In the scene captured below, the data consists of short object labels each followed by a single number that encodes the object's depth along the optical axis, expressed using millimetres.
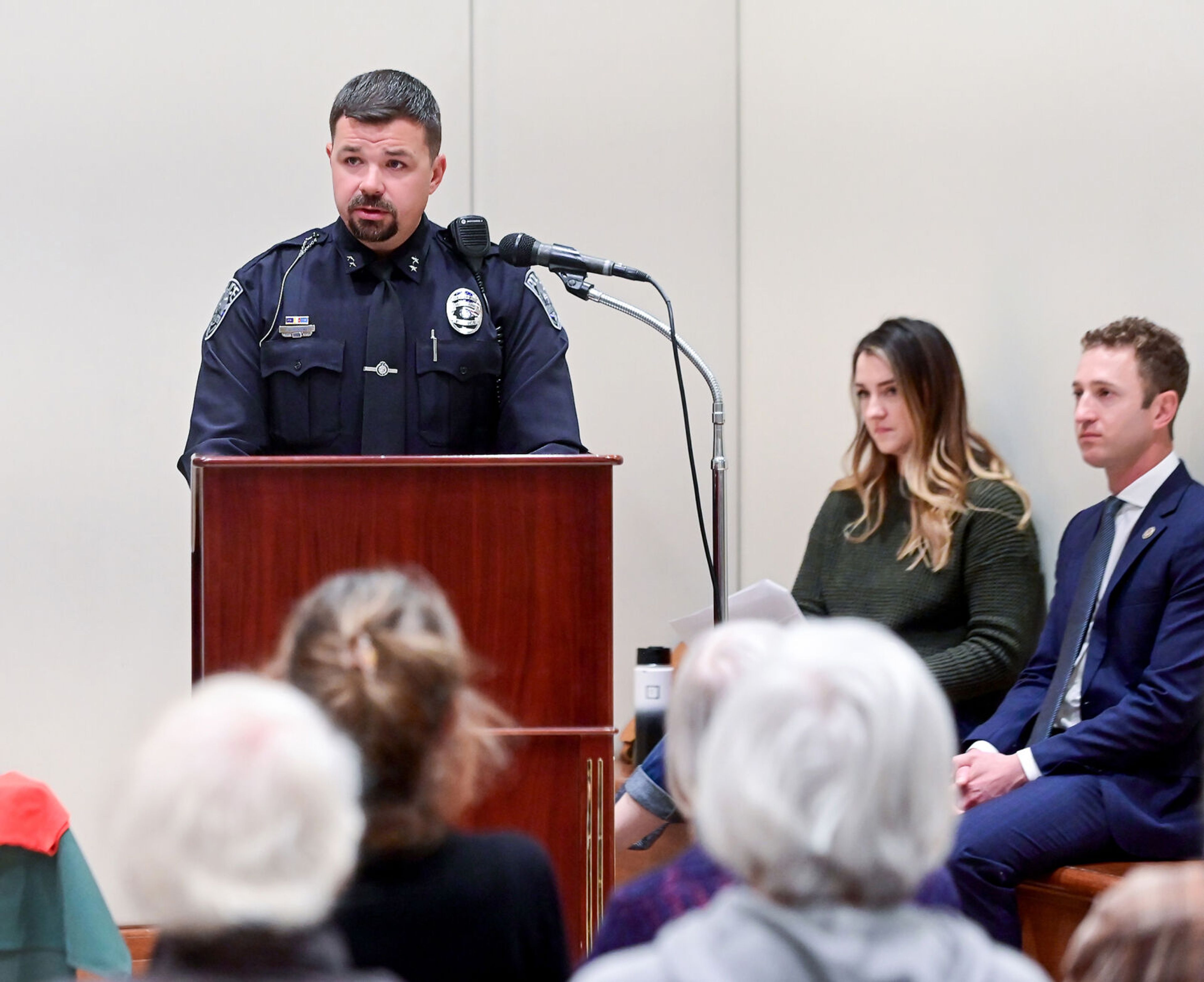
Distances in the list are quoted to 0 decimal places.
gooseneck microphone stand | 6168
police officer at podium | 6219
